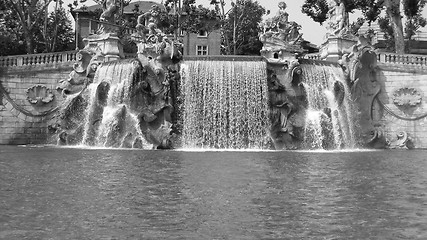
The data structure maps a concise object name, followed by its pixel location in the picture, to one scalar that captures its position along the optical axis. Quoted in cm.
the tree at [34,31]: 4422
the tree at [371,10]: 4225
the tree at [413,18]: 4622
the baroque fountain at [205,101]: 3178
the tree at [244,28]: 6569
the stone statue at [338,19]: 3831
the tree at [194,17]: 5617
